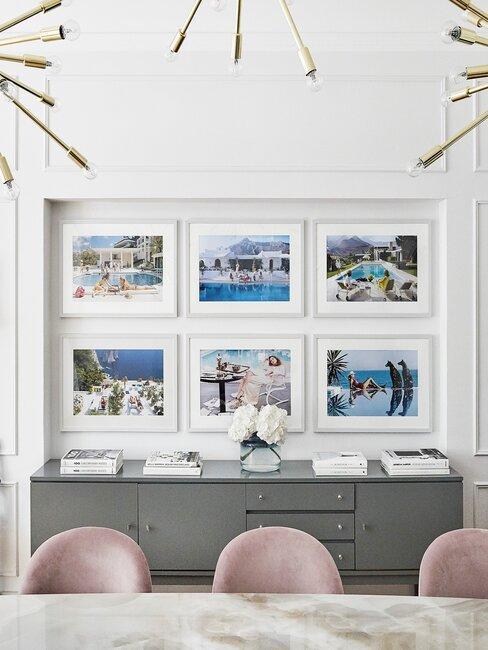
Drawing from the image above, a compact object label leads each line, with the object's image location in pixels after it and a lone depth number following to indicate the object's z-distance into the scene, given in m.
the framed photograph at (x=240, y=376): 3.27
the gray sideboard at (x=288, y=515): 2.92
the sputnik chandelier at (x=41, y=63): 1.18
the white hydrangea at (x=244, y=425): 2.99
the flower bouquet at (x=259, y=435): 2.97
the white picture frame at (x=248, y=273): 3.26
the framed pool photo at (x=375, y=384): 3.26
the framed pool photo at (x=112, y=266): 3.27
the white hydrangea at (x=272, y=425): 2.96
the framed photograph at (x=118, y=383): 3.28
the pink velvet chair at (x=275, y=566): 2.01
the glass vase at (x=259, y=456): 3.03
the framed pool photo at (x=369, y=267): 3.26
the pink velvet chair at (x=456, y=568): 1.99
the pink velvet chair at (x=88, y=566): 2.00
